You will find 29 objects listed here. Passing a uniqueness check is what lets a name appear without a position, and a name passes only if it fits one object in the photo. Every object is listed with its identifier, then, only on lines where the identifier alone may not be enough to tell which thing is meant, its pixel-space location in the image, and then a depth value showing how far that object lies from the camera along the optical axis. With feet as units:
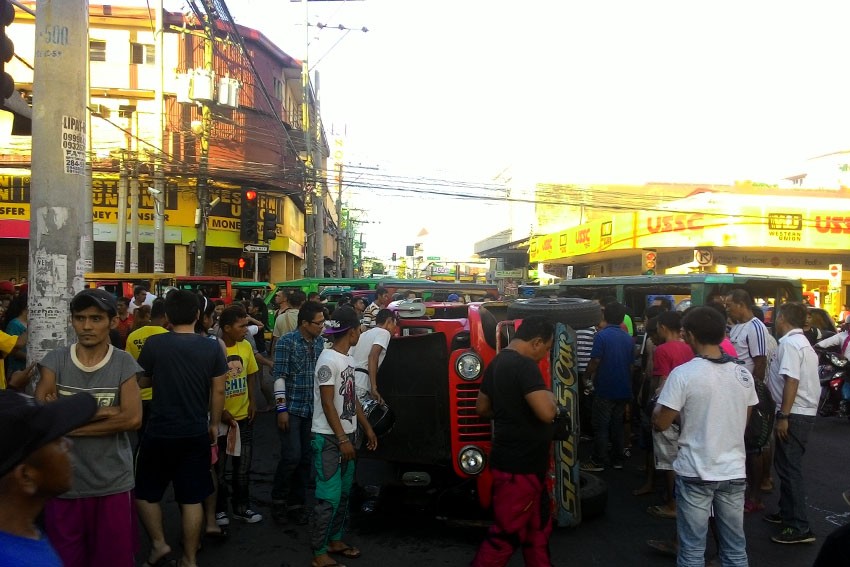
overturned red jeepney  15.61
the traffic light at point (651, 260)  65.67
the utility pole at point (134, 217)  76.89
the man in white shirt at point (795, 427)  16.16
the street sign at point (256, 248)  61.74
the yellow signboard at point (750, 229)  78.89
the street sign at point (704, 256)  81.15
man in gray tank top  10.27
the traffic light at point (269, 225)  59.72
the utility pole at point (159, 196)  72.02
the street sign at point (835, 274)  66.33
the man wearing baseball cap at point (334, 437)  14.43
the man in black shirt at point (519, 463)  11.96
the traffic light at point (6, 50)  16.72
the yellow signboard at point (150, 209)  90.02
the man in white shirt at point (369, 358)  17.93
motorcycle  33.88
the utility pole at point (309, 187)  80.23
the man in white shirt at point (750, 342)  18.89
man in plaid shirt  17.57
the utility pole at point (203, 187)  73.15
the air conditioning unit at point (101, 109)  90.65
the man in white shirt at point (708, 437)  11.85
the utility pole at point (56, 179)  14.96
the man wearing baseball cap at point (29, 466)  4.82
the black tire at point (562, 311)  19.11
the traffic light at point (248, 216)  57.77
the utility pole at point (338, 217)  111.86
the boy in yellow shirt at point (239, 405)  16.98
